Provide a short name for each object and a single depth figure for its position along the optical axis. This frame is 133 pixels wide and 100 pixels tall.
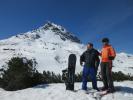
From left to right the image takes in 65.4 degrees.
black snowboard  4.51
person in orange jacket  4.14
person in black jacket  4.35
